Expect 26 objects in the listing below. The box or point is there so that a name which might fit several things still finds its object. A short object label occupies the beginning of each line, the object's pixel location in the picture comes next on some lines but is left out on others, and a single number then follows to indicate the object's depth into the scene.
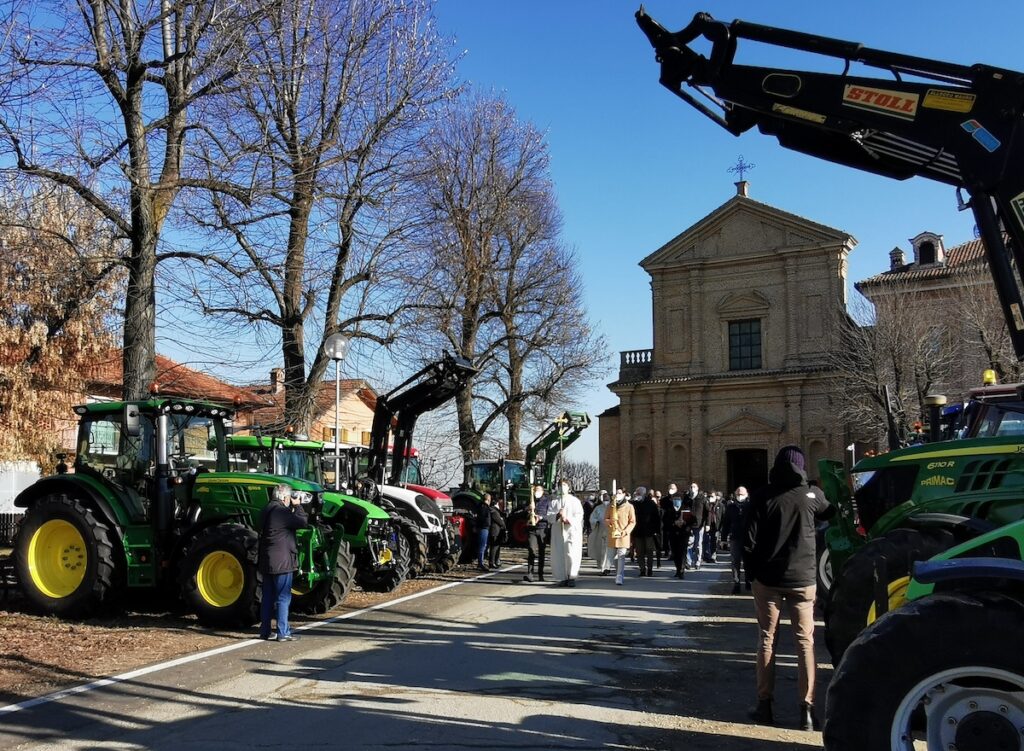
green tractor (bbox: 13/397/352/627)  10.23
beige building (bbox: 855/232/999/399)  25.09
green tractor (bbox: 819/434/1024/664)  6.52
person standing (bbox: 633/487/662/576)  17.00
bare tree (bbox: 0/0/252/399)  12.99
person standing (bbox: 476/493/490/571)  18.18
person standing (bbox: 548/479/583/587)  15.60
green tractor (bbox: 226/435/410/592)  11.90
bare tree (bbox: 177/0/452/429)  15.19
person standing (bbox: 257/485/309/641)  9.38
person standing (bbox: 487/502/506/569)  18.30
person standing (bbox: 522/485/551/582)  16.45
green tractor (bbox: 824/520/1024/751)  3.88
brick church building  36.09
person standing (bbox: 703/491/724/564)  21.28
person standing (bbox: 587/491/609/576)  17.89
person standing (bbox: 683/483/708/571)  18.55
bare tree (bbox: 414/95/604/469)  29.16
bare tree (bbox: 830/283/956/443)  27.62
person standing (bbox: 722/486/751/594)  14.98
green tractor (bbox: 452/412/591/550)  26.78
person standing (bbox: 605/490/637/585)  15.96
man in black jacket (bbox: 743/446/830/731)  6.33
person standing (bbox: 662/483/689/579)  17.44
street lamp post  13.71
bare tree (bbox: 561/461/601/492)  59.09
